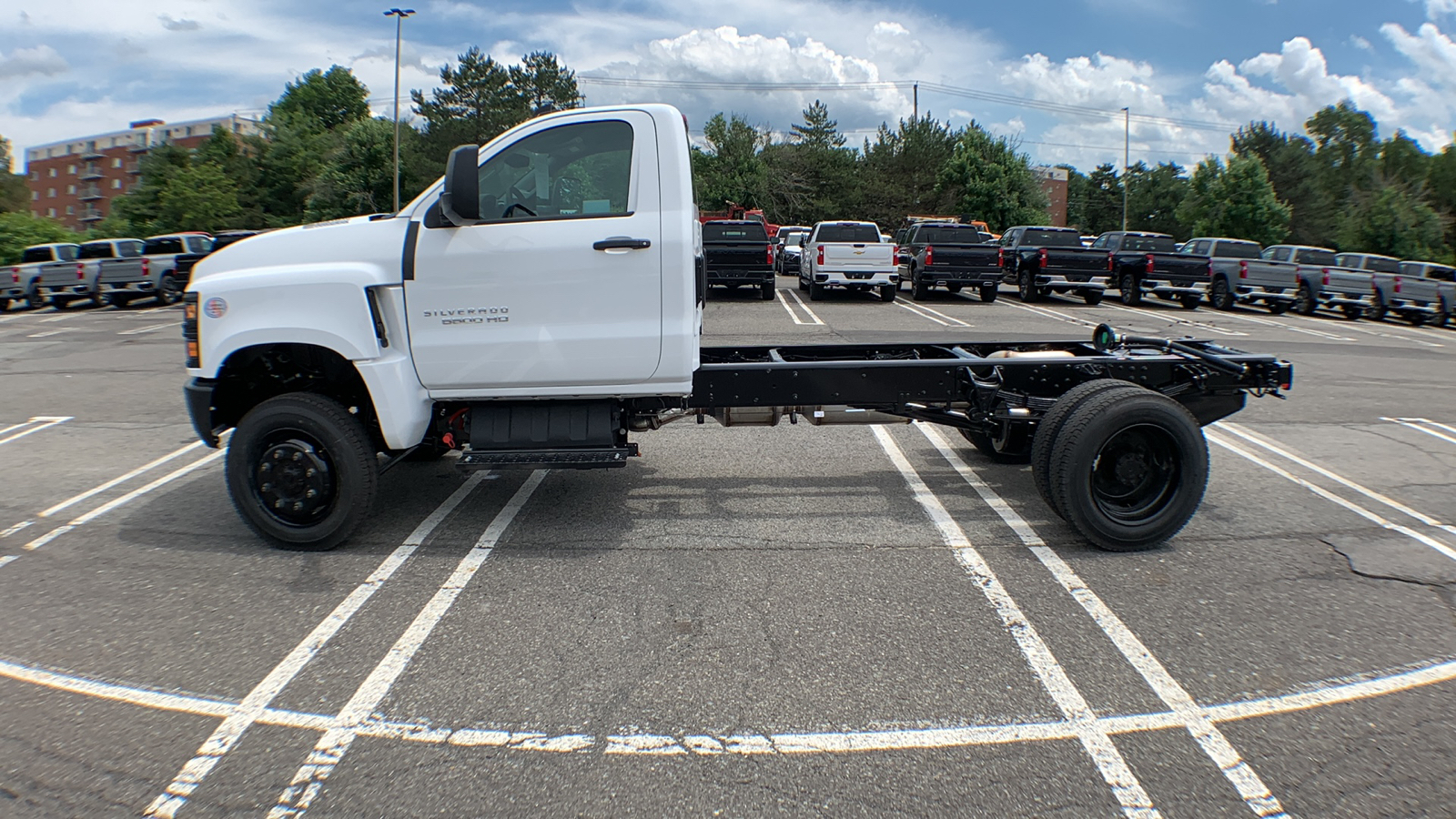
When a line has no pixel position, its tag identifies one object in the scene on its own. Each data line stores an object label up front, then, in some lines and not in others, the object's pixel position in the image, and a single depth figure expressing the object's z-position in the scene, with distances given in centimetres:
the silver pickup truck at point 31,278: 2595
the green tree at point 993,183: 5547
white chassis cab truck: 505
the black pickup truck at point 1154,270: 2416
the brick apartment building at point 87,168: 10936
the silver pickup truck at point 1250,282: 2439
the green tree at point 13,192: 5159
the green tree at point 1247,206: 4881
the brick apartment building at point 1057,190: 12738
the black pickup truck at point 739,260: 2277
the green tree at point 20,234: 3503
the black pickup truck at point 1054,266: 2373
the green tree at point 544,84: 6150
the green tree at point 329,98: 9788
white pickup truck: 2291
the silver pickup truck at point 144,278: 2584
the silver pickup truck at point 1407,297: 2355
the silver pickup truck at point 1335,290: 2430
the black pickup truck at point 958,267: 2328
